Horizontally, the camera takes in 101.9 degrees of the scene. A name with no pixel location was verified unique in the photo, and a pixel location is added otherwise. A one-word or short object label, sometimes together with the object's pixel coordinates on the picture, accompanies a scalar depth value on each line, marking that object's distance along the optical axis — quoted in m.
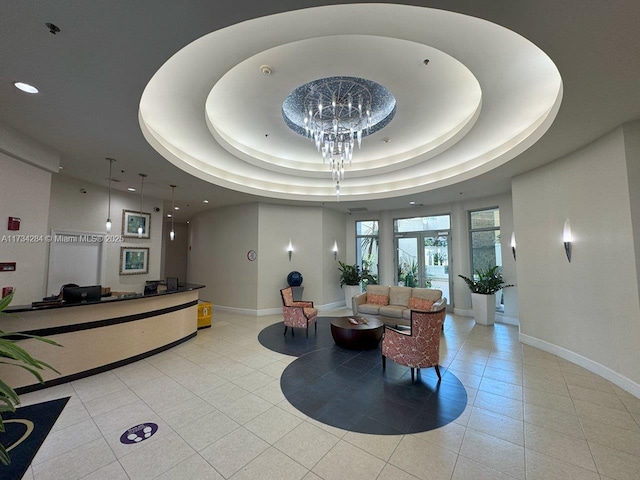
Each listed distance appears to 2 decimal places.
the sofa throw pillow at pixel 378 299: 6.88
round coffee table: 4.75
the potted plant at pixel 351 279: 8.62
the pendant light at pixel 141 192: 5.27
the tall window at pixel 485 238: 7.16
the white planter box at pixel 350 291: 8.62
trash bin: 6.14
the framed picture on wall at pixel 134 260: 6.63
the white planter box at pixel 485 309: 6.55
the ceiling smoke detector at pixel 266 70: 3.29
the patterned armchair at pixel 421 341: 3.52
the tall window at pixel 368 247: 9.37
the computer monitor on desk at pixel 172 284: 5.42
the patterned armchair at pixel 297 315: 5.59
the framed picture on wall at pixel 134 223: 6.72
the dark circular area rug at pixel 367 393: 2.75
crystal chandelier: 3.86
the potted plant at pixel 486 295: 6.57
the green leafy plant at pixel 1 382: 1.25
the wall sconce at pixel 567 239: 4.23
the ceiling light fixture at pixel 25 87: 2.57
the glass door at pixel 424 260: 8.17
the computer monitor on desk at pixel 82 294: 3.78
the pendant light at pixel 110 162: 4.44
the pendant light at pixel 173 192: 6.07
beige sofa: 6.21
